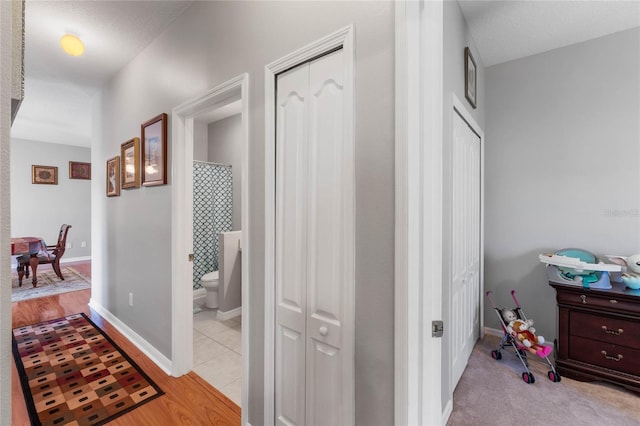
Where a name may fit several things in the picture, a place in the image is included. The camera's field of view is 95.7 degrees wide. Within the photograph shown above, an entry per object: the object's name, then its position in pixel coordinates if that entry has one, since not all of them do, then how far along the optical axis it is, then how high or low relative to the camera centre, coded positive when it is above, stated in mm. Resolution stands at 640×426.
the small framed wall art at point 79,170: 6777 +1006
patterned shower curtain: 3857 +10
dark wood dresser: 2006 -908
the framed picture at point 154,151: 2311 +511
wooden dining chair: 4920 -741
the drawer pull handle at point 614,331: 2043 -863
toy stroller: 2164 -1011
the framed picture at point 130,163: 2659 +469
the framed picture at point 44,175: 6225 +833
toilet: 3564 -938
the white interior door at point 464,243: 1997 -257
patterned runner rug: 1851 -1253
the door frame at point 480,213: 1813 -43
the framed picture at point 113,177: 3016 +382
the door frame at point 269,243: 1512 -166
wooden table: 4406 -570
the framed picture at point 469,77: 2115 +1025
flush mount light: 2248 +1326
